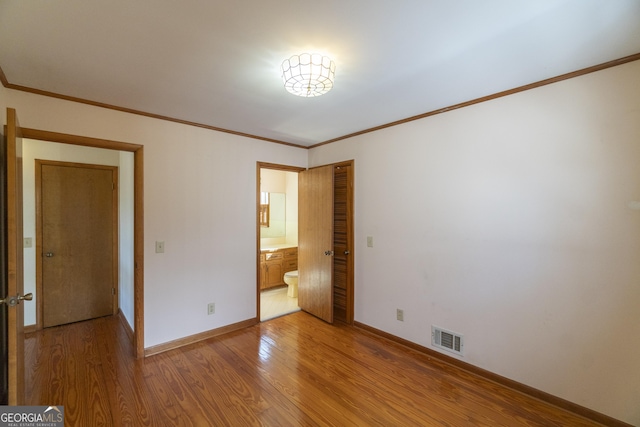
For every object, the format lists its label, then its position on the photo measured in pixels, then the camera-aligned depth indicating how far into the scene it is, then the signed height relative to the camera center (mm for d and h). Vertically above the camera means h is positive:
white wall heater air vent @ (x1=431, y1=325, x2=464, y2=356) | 2430 -1188
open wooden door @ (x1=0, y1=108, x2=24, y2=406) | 1438 -250
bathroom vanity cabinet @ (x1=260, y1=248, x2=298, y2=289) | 4738 -956
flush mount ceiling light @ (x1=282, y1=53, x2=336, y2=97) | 1626 +871
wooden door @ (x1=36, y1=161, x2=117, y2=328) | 3195 -341
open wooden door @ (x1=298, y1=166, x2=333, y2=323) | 3432 -394
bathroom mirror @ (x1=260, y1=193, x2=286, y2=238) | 5508 -84
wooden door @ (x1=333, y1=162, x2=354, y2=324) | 3377 -390
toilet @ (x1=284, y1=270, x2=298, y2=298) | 4488 -1179
